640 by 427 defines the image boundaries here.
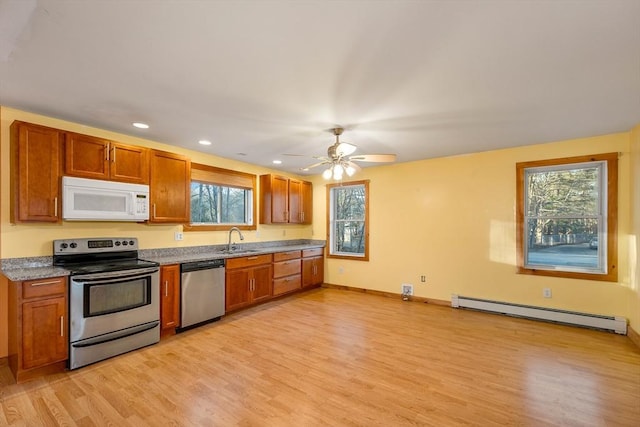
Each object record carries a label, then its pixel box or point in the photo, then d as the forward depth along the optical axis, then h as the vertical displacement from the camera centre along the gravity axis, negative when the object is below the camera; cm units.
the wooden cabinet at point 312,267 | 549 -105
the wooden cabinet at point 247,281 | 411 -102
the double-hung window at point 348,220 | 562 -12
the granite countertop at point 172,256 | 254 -55
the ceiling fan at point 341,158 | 315 +63
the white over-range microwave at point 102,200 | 287 +14
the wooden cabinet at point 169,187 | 356 +34
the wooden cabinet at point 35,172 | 262 +39
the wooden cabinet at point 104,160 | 291 +59
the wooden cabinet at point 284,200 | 522 +26
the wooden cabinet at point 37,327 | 237 -97
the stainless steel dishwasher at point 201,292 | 353 -100
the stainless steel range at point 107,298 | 263 -84
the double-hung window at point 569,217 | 355 -4
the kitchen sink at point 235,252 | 436 -59
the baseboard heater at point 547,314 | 346 -133
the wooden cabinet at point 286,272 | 486 -102
